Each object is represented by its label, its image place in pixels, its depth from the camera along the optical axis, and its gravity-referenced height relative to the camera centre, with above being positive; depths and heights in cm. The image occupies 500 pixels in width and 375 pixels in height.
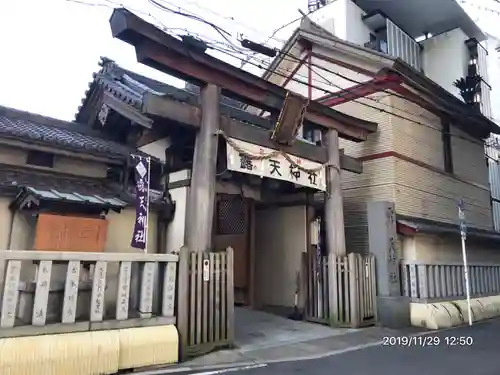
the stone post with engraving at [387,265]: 1072 +18
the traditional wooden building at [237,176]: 887 +234
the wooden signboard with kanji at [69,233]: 799 +67
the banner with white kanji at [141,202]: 748 +123
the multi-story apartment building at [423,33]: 1941 +1173
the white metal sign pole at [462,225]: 1116 +129
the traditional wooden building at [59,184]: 809 +183
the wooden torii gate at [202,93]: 729 +385
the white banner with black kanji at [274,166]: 880 +240
